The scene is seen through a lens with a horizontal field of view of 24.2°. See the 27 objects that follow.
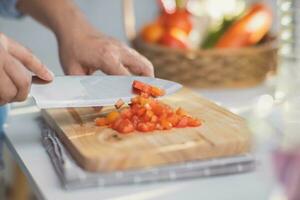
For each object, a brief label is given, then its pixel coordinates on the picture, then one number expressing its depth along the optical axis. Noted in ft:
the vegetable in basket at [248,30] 4.23
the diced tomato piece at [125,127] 2.65
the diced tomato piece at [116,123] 2.69
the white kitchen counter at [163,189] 2.36
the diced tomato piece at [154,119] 2.69
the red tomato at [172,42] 4.19
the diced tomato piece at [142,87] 2.91
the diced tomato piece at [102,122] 2.77
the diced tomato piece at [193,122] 2.71
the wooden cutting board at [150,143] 2.42
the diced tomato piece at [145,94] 2.85
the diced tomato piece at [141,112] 2.71
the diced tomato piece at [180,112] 2.78
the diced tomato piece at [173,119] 2.70
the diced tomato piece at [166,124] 2.67
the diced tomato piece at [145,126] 2.65
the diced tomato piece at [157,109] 2.74
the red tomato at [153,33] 4.29
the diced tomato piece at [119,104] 2.83
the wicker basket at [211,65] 3.99
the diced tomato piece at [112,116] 2.74
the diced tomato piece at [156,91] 2.92
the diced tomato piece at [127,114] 2.72
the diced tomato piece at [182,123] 2.70
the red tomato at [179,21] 4.39
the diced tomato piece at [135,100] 2.78
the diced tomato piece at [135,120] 2.70
